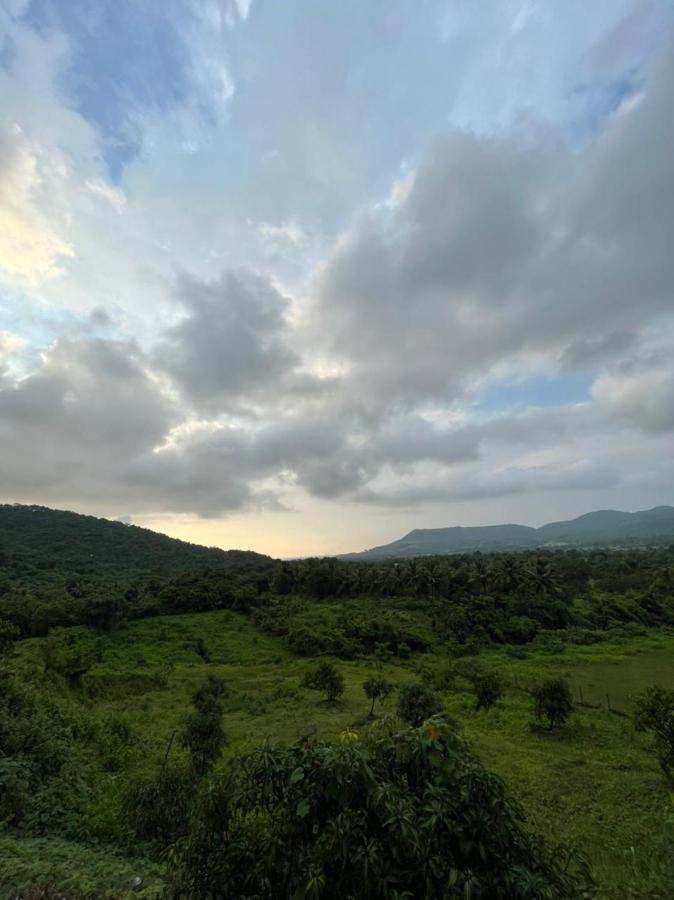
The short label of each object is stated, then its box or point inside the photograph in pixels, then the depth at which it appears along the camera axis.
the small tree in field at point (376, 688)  29.50
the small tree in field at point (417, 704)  24.36
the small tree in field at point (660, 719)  17.58
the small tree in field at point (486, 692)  29.19
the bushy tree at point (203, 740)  17.45
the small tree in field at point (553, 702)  25.58
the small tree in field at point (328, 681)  31.98
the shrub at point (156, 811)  10.70
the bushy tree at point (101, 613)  53.56
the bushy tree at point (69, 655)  33.00
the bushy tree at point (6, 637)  32.22
